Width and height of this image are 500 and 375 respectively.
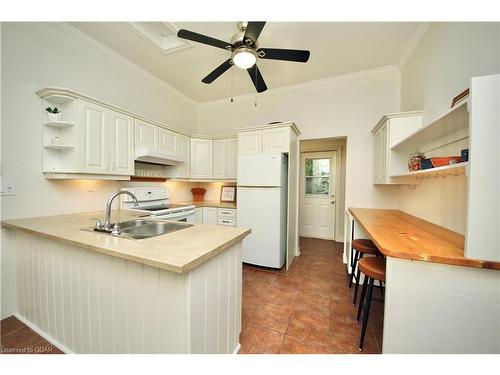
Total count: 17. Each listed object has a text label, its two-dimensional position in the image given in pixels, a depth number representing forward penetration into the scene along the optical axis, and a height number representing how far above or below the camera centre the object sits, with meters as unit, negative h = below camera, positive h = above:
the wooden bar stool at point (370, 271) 1.42 -0.67
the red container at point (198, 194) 4.05 -0.23
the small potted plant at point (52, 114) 1.88 +0.68
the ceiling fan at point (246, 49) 1.66 +1.30
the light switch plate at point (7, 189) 1.68 -0.07
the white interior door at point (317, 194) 4.55 -0.25
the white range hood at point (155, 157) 2.54 +0.37
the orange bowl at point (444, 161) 1.20 +0.17
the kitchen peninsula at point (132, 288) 0.95 -0.64
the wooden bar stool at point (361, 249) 2.02 -0.71
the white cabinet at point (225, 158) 3.60 +0.49
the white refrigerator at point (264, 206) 2.73 -0.33
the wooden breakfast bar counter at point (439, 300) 0.98 -0.63
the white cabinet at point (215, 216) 3.27 -0.58
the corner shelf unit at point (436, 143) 1.21 +0.42
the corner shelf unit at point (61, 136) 1.91 +0.47
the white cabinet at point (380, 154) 2.28 +0.40
